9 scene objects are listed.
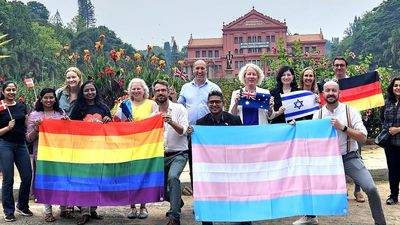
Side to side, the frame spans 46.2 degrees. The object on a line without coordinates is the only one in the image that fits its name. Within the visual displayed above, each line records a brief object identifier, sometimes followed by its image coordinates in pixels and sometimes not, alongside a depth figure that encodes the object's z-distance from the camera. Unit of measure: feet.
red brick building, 265.95
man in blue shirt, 19.71
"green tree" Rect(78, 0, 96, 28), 445.78
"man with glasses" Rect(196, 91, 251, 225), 17.20
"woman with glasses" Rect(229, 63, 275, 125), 18.54
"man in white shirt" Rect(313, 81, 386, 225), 16.61
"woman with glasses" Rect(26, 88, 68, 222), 18.80
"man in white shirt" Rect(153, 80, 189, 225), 17.26
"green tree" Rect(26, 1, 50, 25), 355.38
